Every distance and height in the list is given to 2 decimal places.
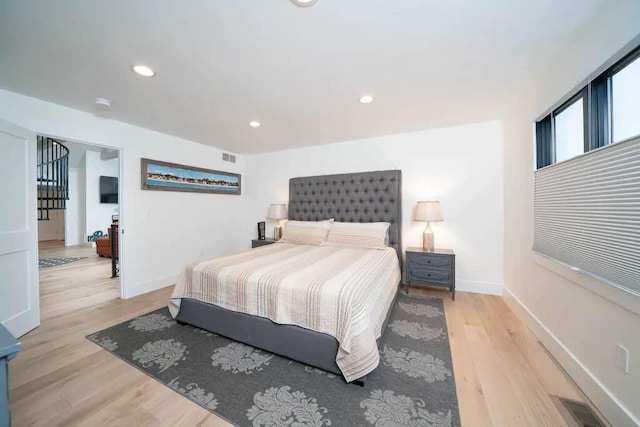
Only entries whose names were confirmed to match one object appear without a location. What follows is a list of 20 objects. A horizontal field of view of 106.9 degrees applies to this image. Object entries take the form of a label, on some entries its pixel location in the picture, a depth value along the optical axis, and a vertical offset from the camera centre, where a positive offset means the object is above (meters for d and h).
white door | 2.08 -0.17
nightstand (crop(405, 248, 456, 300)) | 2.90 -0.70
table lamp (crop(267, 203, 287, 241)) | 4.14 +0.01
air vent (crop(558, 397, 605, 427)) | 1.25 -1.11
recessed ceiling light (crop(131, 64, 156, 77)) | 1.87 +1.15
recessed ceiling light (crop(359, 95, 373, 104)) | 2.35 +1.15
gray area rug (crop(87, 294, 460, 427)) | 1.33 -1.13
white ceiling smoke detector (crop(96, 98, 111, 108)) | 2.41 +1.14
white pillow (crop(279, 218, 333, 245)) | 3.38 -0.29
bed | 1.60 -0.74
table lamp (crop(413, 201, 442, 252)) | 3.03 -0.02
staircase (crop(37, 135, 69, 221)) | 4.80 +0.87
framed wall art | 3.35 +0.56
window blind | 1.17 -0.01
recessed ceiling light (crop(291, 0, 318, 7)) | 1.26 +1.13
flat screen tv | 7.04 +0.73
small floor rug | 4.68 -1.01
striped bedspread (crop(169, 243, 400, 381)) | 1.53 -0.62
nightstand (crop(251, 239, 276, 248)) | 4.06 -0.51
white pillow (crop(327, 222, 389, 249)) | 3.04 -0.29
